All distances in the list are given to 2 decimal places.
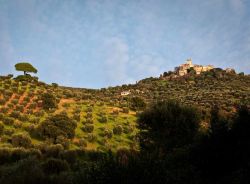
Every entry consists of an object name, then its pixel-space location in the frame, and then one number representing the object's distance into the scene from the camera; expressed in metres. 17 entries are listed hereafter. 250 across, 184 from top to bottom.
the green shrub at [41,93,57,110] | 52.91
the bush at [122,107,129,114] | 56.09
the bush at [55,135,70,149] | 37.24
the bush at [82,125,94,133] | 44.28
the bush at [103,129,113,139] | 42.78
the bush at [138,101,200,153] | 31.69
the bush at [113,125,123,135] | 44.53
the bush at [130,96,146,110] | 59.81
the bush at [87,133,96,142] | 41.19
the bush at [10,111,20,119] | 46.34
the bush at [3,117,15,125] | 43.16
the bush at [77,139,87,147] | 39.09
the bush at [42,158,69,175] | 22.02
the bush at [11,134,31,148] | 35.88
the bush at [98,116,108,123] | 49.12
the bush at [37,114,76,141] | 39.97
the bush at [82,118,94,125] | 47.54
